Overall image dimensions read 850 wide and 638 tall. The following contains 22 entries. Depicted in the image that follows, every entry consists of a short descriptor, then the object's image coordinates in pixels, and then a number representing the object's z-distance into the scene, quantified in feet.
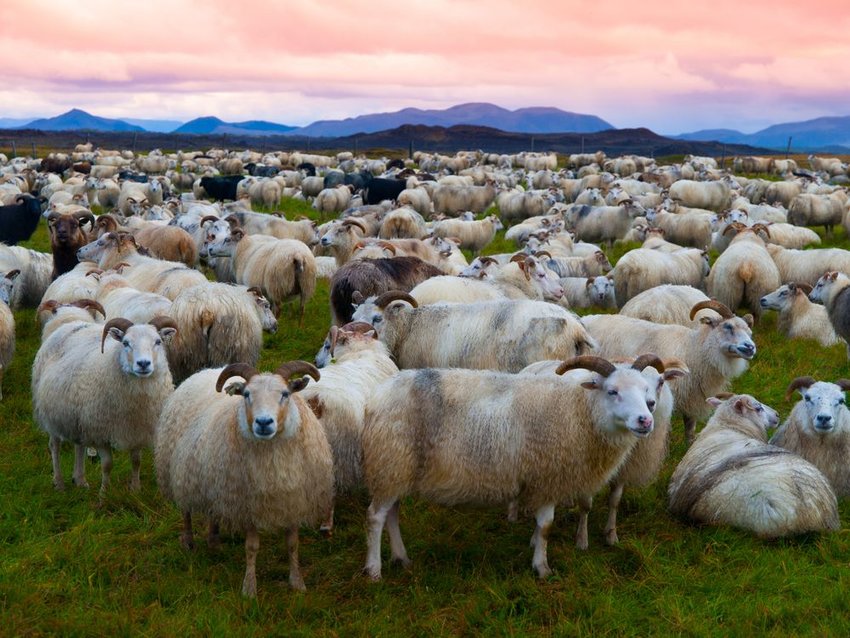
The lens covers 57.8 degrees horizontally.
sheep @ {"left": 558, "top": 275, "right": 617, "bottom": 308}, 41.73
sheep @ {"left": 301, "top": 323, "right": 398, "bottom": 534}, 17.89
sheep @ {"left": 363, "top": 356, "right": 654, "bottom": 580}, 16.19
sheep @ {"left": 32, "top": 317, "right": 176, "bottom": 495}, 19.99
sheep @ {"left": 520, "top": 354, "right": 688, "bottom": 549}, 17.71
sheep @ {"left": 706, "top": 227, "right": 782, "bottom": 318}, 37.45
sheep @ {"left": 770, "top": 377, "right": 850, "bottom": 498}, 19.45
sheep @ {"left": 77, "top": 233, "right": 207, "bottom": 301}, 30.30
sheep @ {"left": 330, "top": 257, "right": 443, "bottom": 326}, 32.45
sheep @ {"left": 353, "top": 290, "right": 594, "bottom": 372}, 23.30
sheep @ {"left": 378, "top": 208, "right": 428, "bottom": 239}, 55.47
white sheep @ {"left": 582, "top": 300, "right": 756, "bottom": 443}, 24.06
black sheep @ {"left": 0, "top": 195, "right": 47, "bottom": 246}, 56.44
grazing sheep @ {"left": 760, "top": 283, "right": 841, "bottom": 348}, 35.29
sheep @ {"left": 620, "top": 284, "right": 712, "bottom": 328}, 30.76
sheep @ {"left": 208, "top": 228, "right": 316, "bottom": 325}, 36.99
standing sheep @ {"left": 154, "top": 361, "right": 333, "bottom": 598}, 14.99
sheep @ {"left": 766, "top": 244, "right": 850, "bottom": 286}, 41.52
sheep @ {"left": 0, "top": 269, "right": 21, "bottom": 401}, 27.58
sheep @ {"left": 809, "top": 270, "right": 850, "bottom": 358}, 32.76
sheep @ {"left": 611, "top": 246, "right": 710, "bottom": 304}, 40.14
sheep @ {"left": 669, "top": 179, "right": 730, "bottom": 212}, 77.97
